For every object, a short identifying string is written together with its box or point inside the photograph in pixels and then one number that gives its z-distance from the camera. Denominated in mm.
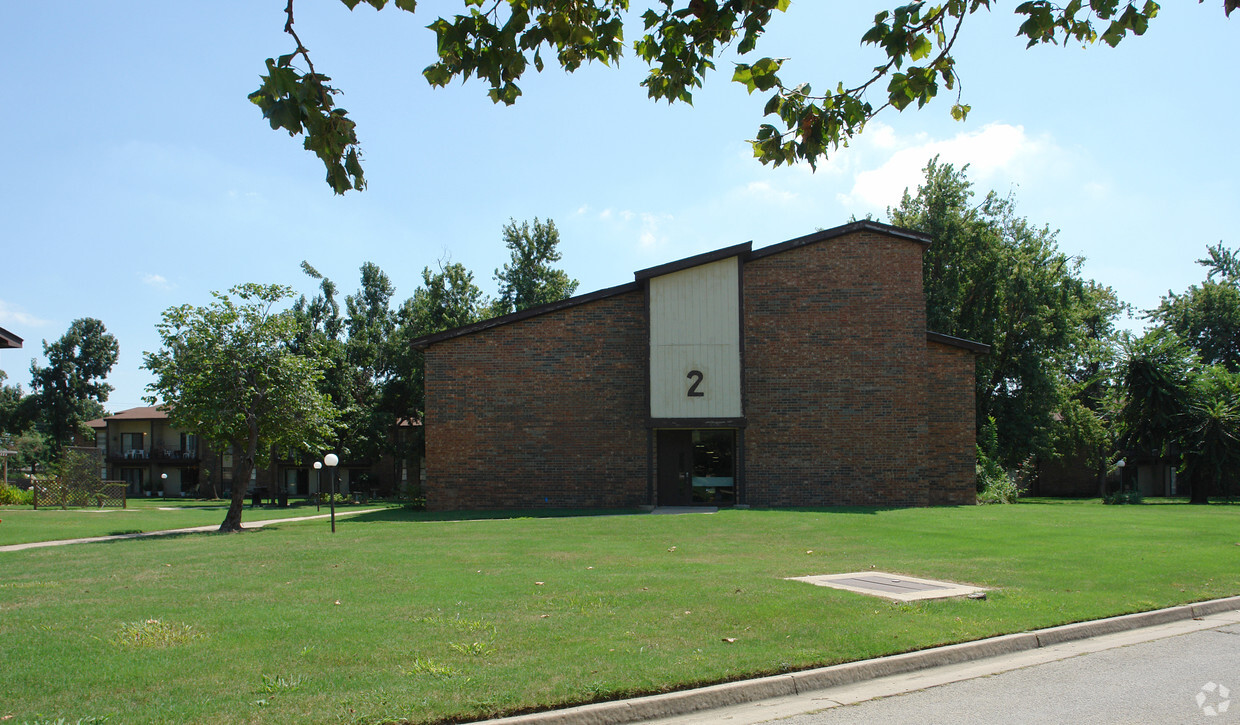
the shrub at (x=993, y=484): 31703
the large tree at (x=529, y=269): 52812
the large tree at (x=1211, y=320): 55500
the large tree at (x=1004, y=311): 43594
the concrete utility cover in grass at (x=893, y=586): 9812
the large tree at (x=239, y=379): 22156
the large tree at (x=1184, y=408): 34562
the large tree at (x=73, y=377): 75856
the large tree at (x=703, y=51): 5578
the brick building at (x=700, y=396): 26391
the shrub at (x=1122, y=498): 32875
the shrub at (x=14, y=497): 39062
